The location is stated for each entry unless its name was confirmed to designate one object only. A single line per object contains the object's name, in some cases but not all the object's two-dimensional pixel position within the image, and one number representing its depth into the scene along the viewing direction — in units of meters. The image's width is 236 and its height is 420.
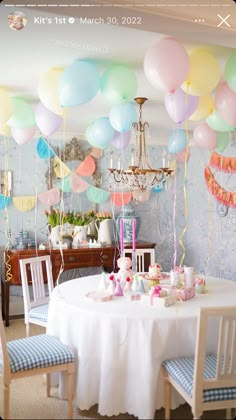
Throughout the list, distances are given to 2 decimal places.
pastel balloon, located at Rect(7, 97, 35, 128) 3.53
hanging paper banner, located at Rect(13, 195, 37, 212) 4.74
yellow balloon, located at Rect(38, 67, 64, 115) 2.85
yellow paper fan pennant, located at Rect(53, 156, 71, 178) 4.62
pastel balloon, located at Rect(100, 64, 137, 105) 2.74
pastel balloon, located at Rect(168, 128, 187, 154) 4.11
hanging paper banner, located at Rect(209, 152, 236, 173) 4.53
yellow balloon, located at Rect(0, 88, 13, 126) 3.20
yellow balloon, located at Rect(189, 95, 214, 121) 3.27
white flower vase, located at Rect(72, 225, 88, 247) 4.80
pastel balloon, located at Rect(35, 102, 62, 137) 3.43
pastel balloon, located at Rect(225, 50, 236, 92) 2.57
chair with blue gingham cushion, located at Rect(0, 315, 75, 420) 2.36
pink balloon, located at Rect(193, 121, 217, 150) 3.77
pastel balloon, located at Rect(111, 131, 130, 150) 3.85
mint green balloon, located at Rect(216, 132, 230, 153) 3.91
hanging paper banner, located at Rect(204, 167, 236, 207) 4.57
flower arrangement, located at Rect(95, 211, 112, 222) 4.98
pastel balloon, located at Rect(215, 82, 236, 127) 2.92
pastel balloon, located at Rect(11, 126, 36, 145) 3.86
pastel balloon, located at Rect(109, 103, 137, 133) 3.21
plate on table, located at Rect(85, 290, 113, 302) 2.75
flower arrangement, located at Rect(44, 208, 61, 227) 4.74
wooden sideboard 4.36
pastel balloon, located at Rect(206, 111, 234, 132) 3.46
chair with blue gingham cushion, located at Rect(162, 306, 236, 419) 2.11
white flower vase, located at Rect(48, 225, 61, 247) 4.72
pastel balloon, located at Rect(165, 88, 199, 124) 2.90
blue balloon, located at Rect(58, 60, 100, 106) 2.63
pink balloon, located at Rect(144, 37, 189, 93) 2.34
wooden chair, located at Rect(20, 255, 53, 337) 3.42
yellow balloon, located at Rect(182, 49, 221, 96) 2.54
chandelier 3.27
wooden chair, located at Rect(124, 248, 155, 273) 4.06
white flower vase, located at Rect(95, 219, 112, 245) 4.88
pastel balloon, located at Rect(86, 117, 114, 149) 3.68
